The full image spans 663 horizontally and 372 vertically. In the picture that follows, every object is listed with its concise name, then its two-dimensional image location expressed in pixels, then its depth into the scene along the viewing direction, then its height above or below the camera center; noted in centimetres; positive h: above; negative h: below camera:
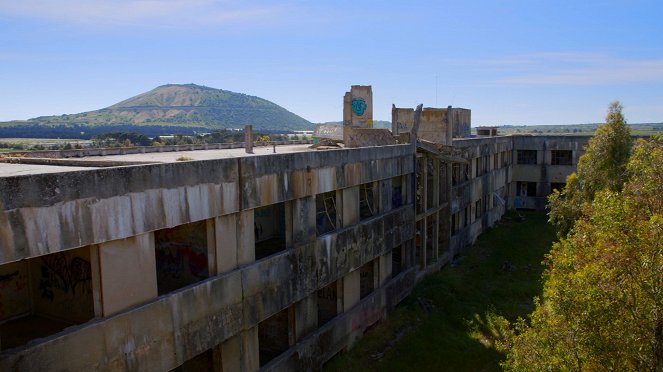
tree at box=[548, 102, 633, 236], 2409 -162
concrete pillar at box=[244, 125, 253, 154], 2012 -12
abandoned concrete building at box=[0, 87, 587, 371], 964 -318
